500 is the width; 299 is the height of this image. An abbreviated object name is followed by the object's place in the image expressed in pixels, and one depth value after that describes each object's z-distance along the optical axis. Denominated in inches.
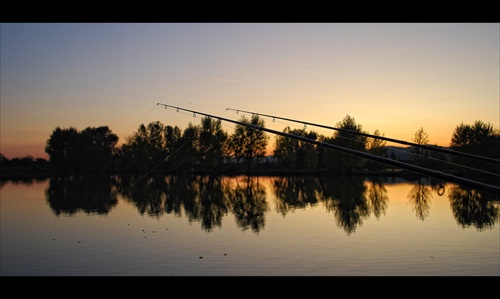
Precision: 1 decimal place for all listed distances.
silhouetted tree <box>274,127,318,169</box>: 4215.1
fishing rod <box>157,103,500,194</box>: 175.6
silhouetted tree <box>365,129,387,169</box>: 3735.7
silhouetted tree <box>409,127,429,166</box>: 3832.2
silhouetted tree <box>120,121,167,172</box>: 4640.8
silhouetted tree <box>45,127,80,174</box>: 4628.4
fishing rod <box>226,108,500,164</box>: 265.8
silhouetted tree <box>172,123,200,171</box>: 4279.0
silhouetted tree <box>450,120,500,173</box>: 3129.9
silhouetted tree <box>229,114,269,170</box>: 4168.3
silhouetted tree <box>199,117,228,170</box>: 4160.9
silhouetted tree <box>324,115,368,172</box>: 3629.4
